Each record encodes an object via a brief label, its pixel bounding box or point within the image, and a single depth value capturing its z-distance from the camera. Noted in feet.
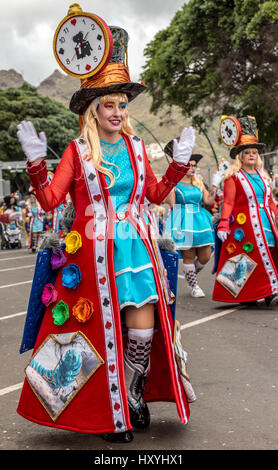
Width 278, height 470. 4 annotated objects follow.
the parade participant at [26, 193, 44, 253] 63.35
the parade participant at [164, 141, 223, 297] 30.12
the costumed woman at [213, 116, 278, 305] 26.27
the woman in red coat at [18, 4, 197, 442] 12.07
